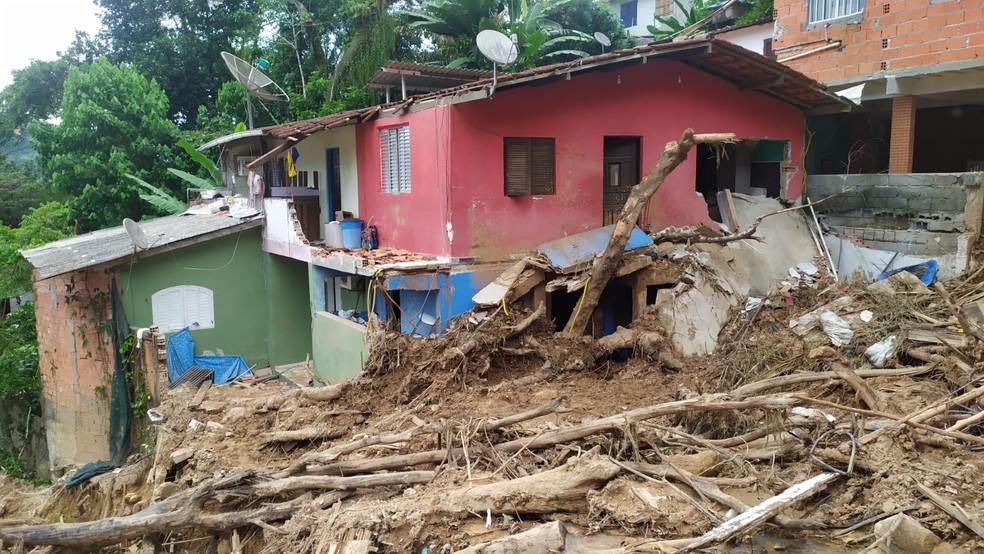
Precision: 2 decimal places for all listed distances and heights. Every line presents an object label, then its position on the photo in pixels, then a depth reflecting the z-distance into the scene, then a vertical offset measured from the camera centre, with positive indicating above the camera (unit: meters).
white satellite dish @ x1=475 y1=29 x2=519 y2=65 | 10.89 +2.12
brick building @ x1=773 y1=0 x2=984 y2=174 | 12.70 +1.94
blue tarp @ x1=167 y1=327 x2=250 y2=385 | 13.74 -3.37
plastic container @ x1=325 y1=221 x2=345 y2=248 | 13.91 -0.91
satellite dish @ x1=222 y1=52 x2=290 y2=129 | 16.89 +2.75
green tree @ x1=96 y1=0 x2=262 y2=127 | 30.97 +6.63
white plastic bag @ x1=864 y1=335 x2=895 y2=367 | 9.16 -2.23
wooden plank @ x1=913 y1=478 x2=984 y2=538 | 5.31 -2.56
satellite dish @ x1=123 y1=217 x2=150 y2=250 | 13.51 -0.82
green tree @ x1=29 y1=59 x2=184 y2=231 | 21.64 +1.54
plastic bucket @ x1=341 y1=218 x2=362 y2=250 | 13.77 -0.87
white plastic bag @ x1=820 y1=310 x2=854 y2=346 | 9.69 -2.05
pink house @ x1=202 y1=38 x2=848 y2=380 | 11.47 +0.59
